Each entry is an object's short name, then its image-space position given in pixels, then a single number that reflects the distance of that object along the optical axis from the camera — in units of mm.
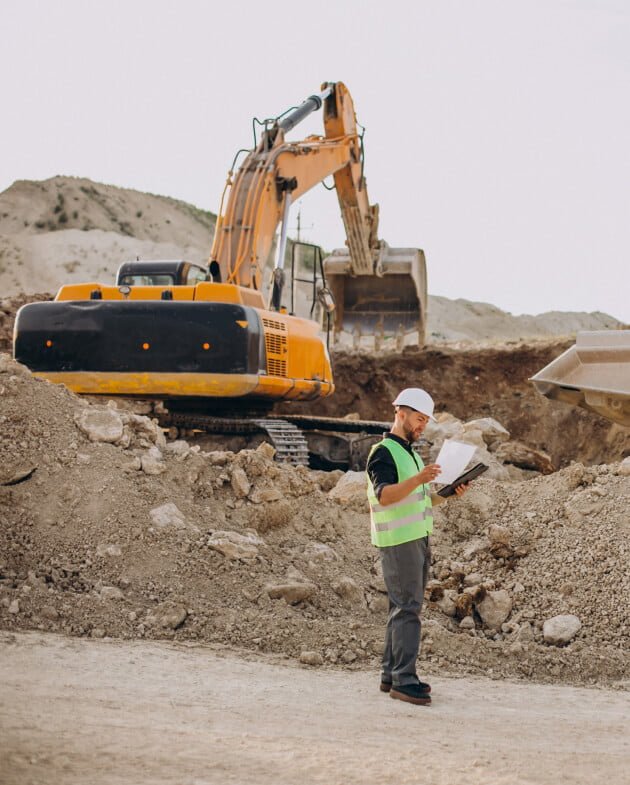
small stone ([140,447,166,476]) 6797
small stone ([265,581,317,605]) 5867
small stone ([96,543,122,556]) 5965
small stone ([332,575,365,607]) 6137
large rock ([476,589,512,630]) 6035
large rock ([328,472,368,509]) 7784
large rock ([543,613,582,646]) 5676
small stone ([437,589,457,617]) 6121
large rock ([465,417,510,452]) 12648
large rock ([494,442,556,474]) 11828
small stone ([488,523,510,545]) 6785
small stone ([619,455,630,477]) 7300
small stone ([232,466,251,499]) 6957
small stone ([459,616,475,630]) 5988
